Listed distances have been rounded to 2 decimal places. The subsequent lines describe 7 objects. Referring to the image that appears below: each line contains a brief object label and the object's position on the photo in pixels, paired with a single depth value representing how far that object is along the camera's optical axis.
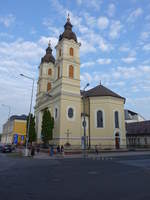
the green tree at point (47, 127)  36.22
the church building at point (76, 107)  37.06
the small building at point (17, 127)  82.75
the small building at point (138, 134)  52.75
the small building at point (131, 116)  84.44
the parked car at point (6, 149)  35.25
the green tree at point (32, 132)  45.62
